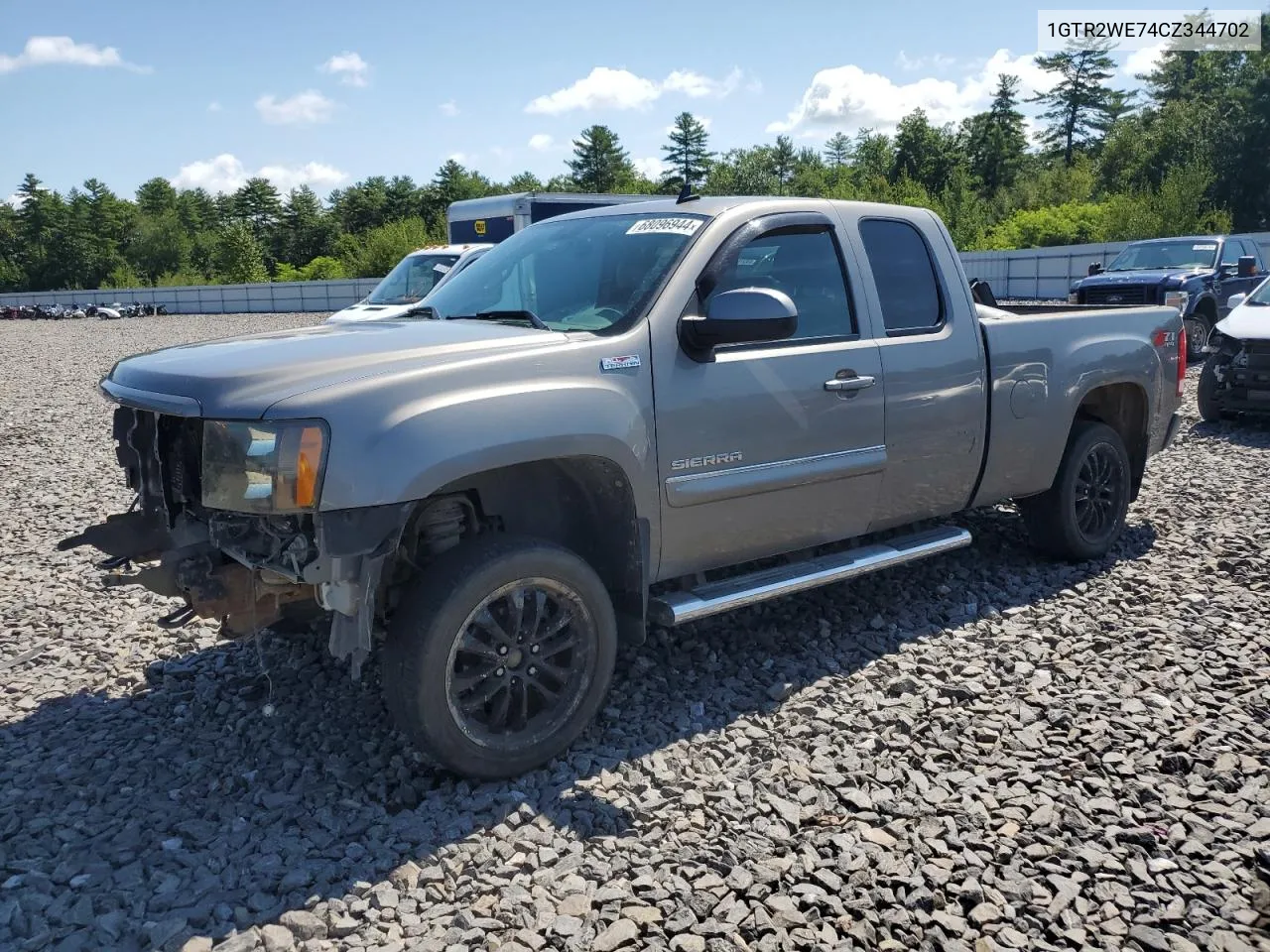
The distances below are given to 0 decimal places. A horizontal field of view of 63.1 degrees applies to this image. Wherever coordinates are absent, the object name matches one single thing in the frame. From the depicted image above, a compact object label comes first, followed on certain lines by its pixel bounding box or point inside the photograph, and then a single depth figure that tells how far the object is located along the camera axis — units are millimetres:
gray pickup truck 3307
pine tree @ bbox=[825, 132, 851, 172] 109875
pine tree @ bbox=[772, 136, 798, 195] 96500
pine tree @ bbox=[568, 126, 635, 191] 91938
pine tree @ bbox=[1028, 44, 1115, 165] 83438
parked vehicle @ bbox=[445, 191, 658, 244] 20234
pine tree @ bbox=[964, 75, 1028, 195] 79125
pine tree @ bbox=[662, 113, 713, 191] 95625
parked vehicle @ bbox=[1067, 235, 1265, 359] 15672
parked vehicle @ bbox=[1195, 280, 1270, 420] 10078
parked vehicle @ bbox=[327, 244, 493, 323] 15500
